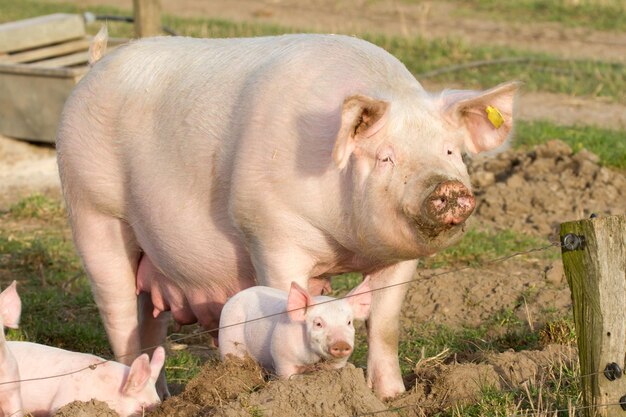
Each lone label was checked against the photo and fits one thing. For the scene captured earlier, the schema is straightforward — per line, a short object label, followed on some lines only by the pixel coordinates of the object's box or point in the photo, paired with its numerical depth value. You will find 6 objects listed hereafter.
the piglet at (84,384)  9.98
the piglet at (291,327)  9.53
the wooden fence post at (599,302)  9.01
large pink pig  10.00
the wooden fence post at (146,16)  22.90
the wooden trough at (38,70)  22.41
